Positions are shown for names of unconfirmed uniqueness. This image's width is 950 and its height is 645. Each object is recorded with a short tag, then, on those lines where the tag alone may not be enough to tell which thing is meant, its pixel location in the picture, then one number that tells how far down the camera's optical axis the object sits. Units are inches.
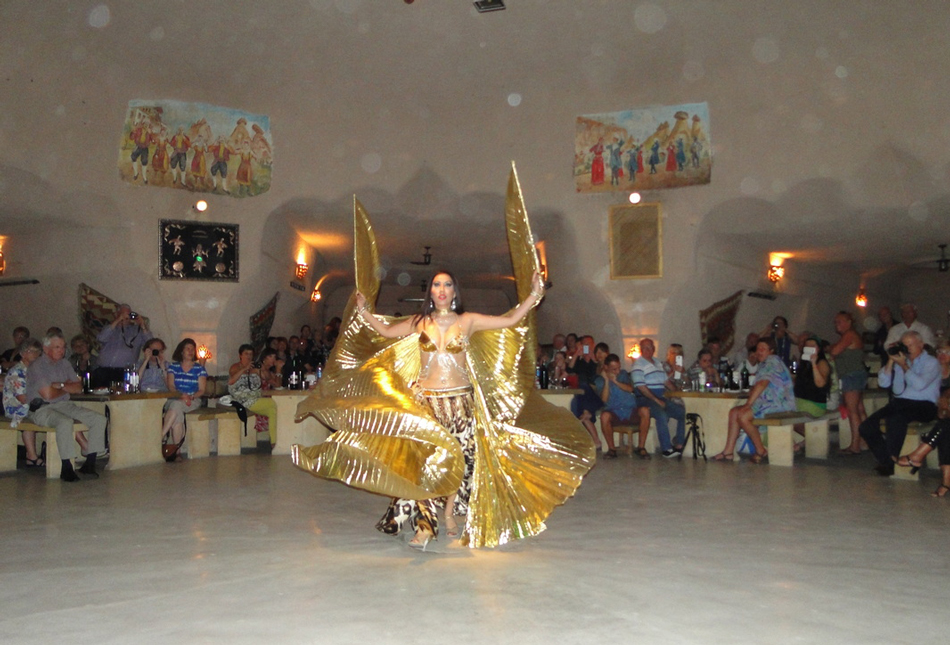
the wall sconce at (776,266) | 522.0
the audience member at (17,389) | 299.6
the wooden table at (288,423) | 371.6
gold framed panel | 457.7
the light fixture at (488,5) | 379.6
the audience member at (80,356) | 423.5
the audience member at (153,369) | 351.6
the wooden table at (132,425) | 322.3
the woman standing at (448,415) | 177.6
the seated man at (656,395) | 358.0
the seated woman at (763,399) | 333.1
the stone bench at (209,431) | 363.6
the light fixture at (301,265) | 532.7
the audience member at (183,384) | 352.2
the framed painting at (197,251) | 434.3
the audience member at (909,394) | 289.4
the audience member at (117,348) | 386.6
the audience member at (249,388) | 377.1
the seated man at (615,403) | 359.3
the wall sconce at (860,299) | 636.1
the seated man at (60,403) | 293.7
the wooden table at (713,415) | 349.7
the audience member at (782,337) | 430.9
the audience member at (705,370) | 370.3
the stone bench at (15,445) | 299.9
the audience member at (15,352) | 389.7
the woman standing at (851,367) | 365.4
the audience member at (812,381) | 338.3
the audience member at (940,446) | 256.2
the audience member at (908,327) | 369.1
